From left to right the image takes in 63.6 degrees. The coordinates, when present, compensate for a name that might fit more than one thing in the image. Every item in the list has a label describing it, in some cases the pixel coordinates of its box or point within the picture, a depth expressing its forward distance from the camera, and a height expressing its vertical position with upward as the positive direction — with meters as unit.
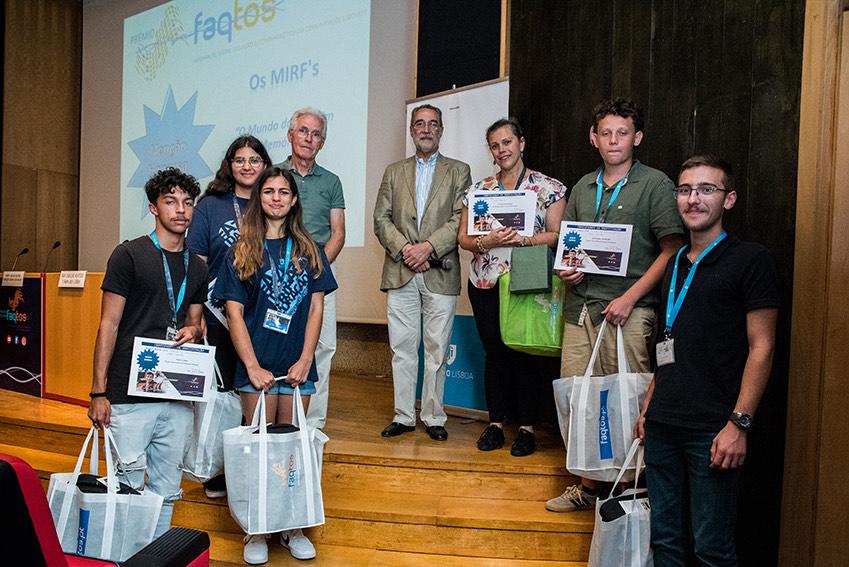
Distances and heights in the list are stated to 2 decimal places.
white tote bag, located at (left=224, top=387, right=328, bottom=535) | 2.30 -0.76
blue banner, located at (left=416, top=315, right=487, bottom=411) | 3.87 -0.63
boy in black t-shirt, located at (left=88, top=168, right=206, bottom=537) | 2.21 -0.25
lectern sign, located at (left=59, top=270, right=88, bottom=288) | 4.28 -0.20
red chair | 0.74 -0.30
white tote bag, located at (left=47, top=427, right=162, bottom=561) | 2.03 -0.81
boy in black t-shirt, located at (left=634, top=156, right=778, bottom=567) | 1.94 -0.31
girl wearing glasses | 2.75 +0.15
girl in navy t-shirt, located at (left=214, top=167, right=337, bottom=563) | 2.48 -0.17
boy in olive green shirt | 2.50 +0.05
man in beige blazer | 3.25 -0.03
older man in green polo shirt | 3.22 +0.26
